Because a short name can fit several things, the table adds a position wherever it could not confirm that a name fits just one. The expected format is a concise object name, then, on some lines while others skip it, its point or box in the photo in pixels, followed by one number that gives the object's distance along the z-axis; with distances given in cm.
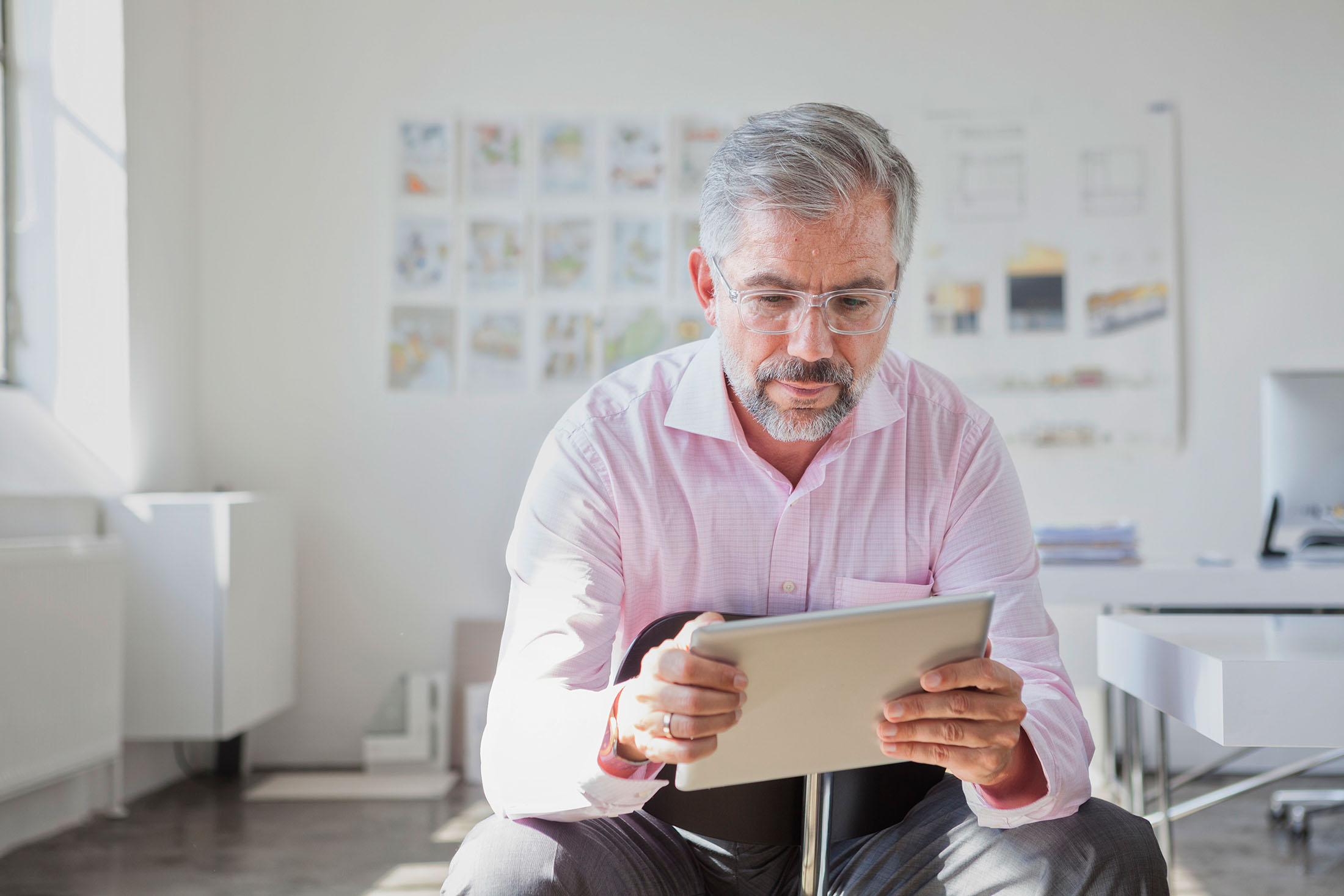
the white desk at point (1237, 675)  114
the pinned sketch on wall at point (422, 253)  403
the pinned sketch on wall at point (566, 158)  404
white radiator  271
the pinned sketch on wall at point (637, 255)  403
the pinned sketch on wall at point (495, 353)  402
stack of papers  255
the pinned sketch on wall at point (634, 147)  404
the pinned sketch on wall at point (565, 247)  405
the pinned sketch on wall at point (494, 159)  404
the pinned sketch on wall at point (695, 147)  402
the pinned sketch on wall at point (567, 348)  402
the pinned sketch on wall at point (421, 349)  402
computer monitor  254
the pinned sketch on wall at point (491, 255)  405
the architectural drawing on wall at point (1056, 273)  391
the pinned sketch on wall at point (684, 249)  402
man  114
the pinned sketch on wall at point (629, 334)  401
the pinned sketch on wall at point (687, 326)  400
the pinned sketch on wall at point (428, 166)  404
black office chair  122
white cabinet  335
